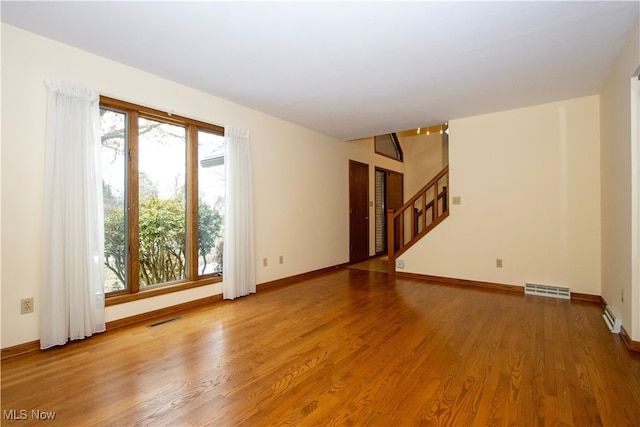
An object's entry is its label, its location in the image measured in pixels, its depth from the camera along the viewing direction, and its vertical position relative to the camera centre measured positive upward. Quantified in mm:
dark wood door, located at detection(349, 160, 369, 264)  6460 +35
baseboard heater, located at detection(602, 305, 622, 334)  2764 -1088
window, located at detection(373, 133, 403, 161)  7321 +1727
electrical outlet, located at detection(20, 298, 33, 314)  2385 -698
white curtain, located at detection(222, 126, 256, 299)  3861 -56
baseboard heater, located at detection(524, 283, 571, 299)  3967 -1102
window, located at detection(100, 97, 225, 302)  3027 +193
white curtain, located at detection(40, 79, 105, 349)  2475 -20
